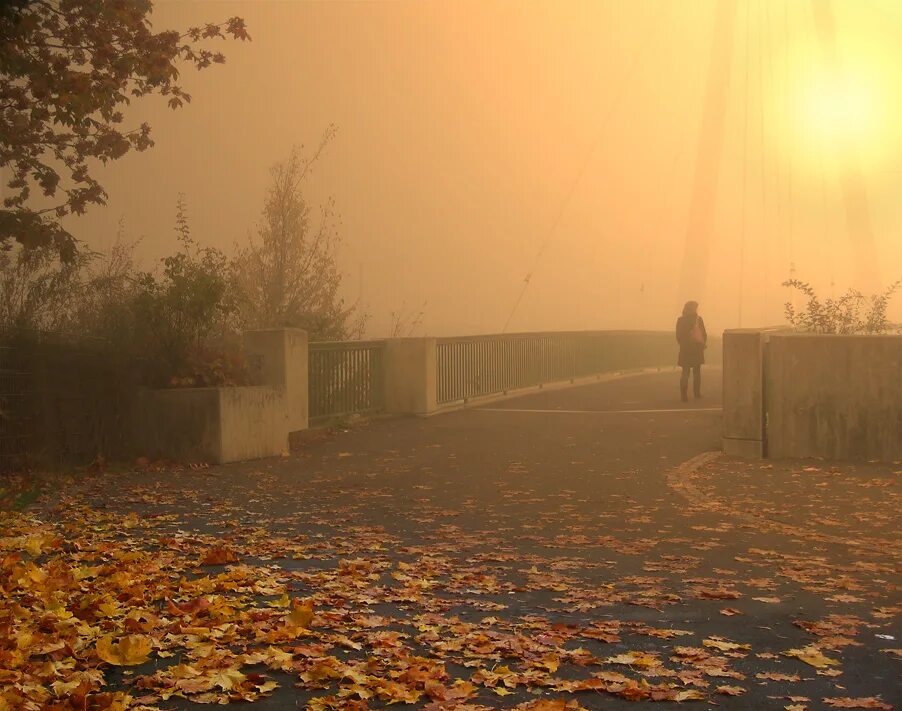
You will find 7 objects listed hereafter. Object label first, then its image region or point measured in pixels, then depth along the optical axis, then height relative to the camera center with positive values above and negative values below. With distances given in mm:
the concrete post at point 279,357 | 16438 -96
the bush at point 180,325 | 15273 +374
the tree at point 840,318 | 17000 +465
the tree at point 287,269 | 26078 +1934
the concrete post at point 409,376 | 21109 -498
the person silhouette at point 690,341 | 24359 +160
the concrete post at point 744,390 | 14625 -558
